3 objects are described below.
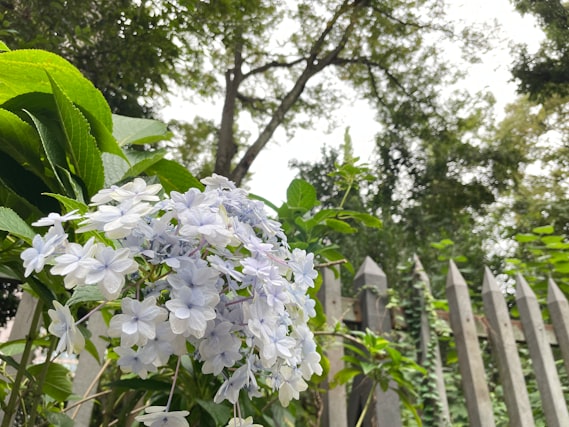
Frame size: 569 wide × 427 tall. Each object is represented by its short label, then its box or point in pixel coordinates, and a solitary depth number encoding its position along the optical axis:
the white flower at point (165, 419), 0.35
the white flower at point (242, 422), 0.39
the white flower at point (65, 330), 0.34
